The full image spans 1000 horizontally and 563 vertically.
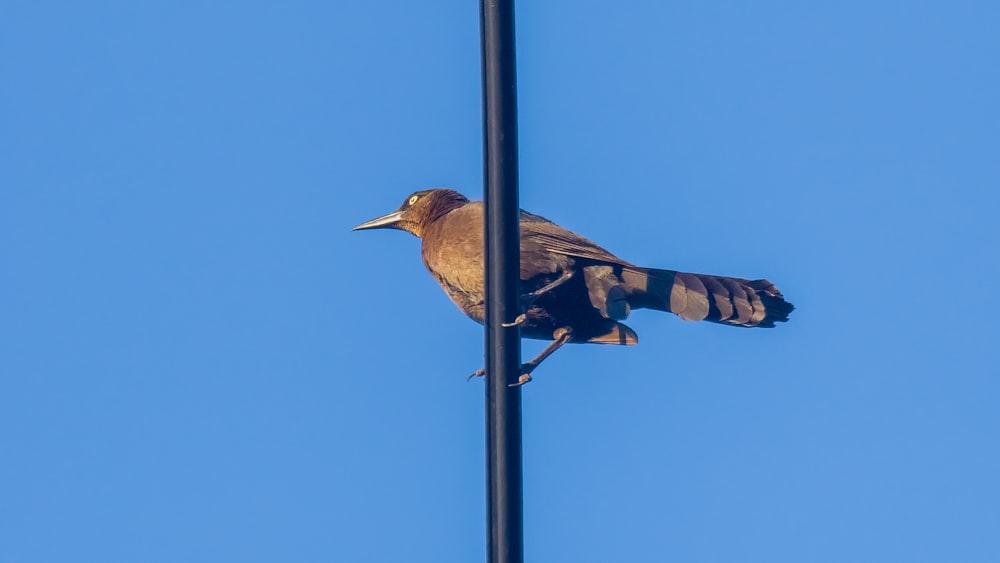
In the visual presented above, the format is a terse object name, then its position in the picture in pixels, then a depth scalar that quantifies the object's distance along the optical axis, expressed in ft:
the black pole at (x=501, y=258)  25.09
